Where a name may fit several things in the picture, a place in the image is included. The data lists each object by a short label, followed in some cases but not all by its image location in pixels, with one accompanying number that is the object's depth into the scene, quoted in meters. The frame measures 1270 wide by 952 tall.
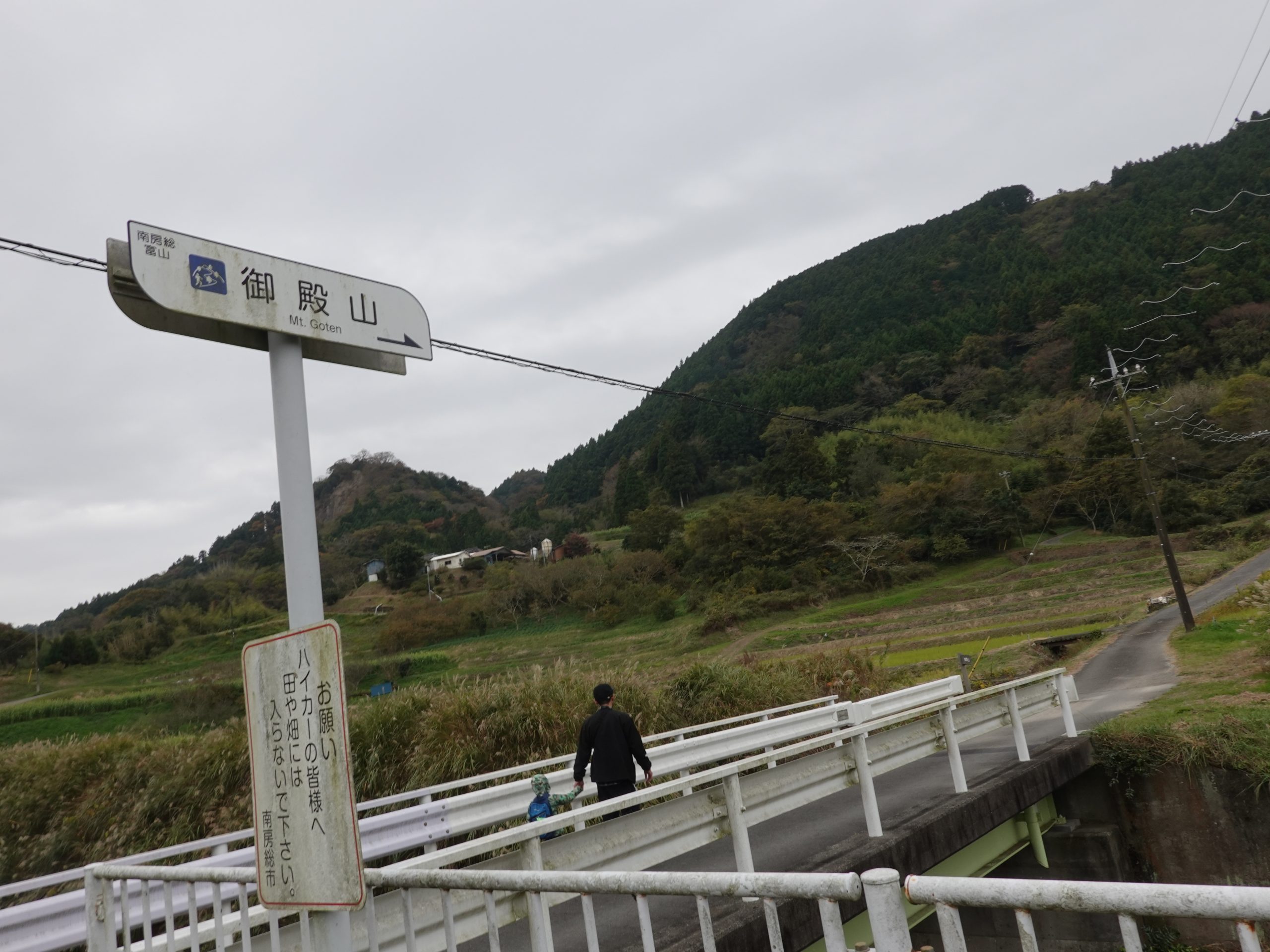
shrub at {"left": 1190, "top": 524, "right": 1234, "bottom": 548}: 46.88
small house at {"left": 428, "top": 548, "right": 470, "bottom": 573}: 104.56
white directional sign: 2.73
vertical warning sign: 2.43
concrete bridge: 4.42
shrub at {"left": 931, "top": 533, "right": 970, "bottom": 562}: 55.53
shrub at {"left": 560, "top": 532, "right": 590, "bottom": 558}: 90.69
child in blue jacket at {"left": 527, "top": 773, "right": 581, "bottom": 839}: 6.07
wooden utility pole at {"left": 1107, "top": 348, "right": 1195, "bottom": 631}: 24.92
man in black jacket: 6.33
